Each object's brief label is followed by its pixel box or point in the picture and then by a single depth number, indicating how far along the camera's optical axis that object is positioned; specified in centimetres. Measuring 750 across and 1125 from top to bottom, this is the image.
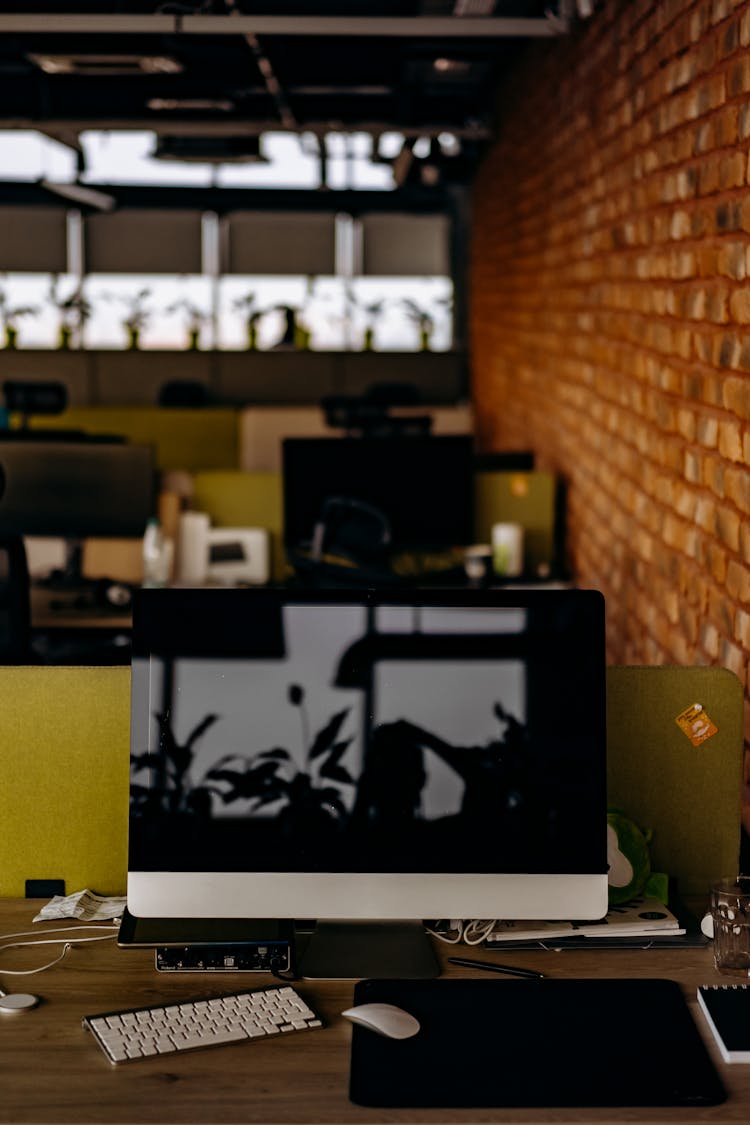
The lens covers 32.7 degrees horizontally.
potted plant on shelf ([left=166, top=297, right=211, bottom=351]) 1162
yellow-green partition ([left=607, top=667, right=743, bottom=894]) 187
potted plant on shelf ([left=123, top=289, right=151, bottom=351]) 1127
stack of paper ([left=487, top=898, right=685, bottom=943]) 174
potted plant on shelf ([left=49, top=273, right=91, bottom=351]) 1146
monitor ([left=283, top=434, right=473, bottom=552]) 441
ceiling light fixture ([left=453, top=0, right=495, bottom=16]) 480
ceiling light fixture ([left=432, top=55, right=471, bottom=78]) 725
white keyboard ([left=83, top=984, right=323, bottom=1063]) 145
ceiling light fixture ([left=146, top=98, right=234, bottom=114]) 630
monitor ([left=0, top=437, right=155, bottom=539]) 457
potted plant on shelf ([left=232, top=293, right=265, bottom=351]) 1126
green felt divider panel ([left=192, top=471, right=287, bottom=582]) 471
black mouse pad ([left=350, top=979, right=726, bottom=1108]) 136
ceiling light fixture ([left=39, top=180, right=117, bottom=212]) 836
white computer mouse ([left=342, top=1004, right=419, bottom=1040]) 147
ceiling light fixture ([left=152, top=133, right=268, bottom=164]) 762
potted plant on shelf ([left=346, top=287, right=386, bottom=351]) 1162
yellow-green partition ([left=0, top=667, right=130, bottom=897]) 188
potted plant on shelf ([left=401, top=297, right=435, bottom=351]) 1138
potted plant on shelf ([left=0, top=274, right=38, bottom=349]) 1102
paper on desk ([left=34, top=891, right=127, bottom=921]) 180
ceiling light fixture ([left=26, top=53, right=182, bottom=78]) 516
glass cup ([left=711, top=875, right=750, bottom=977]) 166
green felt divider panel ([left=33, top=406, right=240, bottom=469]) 757
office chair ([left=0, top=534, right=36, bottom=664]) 335
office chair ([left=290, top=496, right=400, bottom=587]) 374
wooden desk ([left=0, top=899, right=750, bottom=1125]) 132
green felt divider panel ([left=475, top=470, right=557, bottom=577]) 479
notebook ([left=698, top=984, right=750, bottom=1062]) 144
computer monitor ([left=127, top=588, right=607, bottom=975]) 164
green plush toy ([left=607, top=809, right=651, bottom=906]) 180
